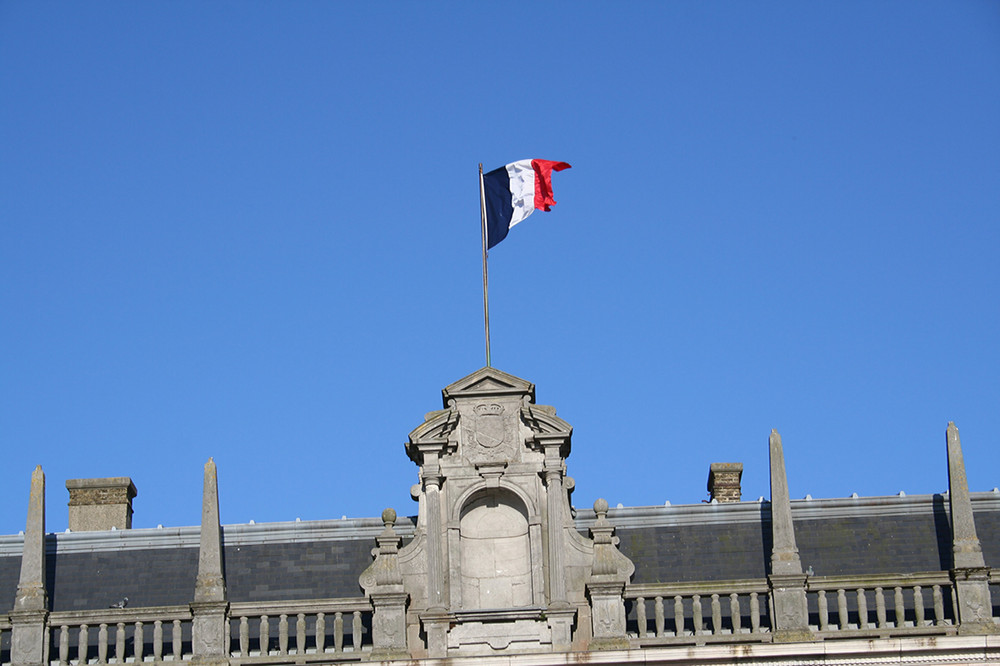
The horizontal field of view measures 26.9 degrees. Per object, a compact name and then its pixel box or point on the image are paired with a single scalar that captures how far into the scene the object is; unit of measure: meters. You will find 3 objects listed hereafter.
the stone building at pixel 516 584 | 34.28
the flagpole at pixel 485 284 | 38.06
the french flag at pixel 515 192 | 39.47
